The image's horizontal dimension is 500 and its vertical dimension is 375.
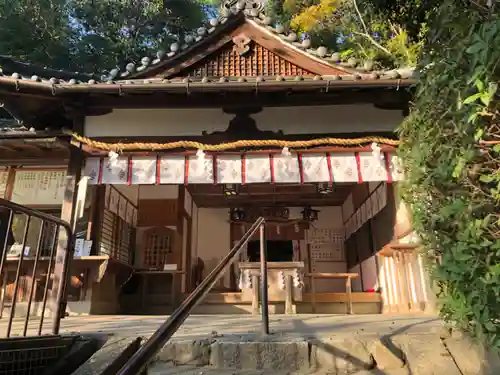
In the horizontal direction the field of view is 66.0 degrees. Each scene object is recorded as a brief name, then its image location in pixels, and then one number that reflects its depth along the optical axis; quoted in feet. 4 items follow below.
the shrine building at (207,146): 21.91
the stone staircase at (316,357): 9.82
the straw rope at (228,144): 22.12
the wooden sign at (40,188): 27.58
